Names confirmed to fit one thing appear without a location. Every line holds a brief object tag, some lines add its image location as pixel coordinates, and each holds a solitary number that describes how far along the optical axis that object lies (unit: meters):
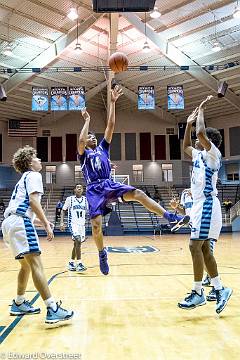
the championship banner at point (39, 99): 18.14
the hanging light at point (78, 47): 17.14
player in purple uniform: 4.75
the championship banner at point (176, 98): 18.55
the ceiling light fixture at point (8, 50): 17.65
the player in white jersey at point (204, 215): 4.04
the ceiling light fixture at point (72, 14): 15.65
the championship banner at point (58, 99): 18.14
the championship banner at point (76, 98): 18.27
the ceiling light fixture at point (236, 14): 15.05
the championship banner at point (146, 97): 18.64
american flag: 28.94
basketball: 6.90
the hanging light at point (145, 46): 17.67
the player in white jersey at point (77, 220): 7.85
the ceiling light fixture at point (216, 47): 18.20
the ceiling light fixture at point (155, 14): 16.14
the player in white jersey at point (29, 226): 3.61
